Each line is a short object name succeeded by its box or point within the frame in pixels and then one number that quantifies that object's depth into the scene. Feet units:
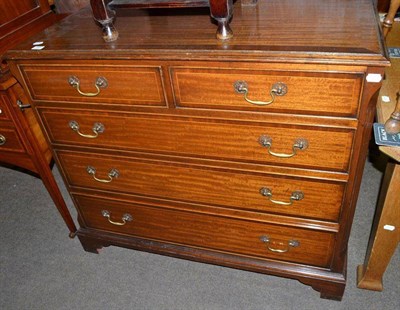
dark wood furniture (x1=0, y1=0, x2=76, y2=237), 4.83
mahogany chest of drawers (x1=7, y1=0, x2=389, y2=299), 3.42
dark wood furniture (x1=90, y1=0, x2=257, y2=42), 3.39
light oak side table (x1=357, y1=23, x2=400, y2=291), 4.04
